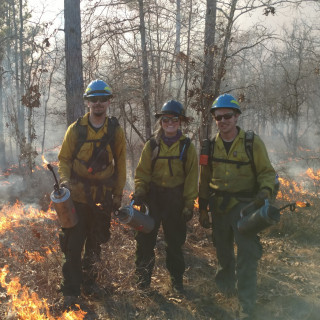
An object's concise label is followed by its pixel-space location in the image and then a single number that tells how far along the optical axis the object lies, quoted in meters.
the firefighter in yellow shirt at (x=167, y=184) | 3.71
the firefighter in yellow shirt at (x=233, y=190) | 3.31
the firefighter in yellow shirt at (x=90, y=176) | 3.51
